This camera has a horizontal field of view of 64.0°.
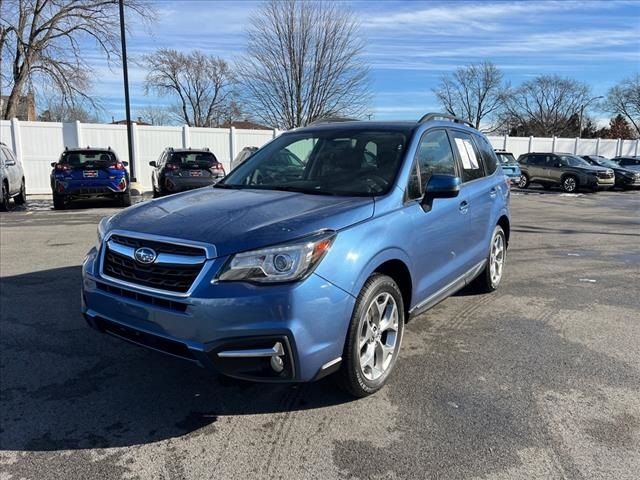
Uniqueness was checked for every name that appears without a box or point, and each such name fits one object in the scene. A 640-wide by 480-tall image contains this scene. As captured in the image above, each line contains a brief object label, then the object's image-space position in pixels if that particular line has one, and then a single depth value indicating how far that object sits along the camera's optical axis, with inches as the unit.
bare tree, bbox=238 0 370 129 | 1064.8
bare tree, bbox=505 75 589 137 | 3107.8
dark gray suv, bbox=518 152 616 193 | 894.4
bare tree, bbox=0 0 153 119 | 991.0
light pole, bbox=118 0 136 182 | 726.5
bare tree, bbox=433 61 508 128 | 2898.6
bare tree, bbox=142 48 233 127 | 2193.7
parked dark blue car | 519.8
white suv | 526.0
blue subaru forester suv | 105.6
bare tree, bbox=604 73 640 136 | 2781.3
